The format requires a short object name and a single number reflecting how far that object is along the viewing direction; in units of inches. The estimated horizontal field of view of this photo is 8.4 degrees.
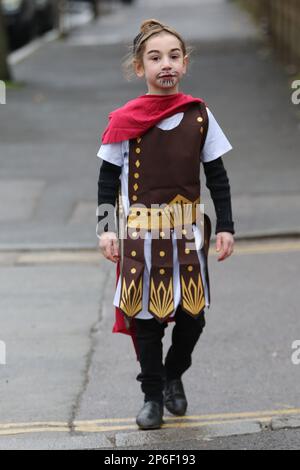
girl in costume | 356.6
